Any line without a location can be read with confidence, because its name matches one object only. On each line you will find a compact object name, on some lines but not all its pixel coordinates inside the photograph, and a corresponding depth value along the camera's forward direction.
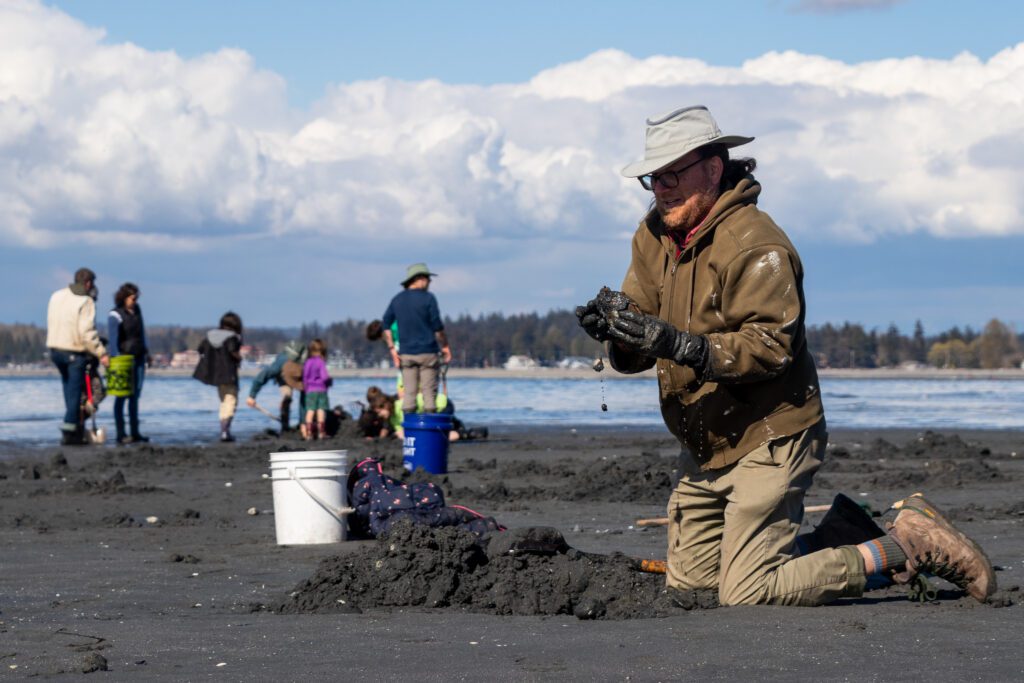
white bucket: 8.88
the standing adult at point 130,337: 19.22
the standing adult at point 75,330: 18.67
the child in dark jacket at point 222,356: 19.95
